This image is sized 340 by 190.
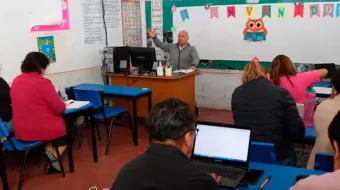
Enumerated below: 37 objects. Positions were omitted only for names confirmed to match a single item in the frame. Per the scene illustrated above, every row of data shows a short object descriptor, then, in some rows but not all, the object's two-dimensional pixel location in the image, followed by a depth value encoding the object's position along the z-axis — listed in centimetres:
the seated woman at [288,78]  338
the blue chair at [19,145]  329
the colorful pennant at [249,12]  570
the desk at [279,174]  174
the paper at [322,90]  400
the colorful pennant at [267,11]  556
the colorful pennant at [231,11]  585
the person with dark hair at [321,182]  120
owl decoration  569
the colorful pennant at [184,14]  631
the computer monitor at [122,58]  550
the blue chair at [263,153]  211
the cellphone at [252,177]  179
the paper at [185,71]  537
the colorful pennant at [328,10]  511
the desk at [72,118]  370
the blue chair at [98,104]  421
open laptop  195
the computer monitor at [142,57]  525
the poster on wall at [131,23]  642
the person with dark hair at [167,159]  120
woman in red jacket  331
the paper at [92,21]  555
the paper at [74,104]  380
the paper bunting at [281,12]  547
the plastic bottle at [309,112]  296
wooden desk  519
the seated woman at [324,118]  221
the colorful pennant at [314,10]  521
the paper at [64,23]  498
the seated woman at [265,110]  247
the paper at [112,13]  596
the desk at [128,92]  446
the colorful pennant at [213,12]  602
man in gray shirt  581
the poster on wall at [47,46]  485
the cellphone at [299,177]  173
